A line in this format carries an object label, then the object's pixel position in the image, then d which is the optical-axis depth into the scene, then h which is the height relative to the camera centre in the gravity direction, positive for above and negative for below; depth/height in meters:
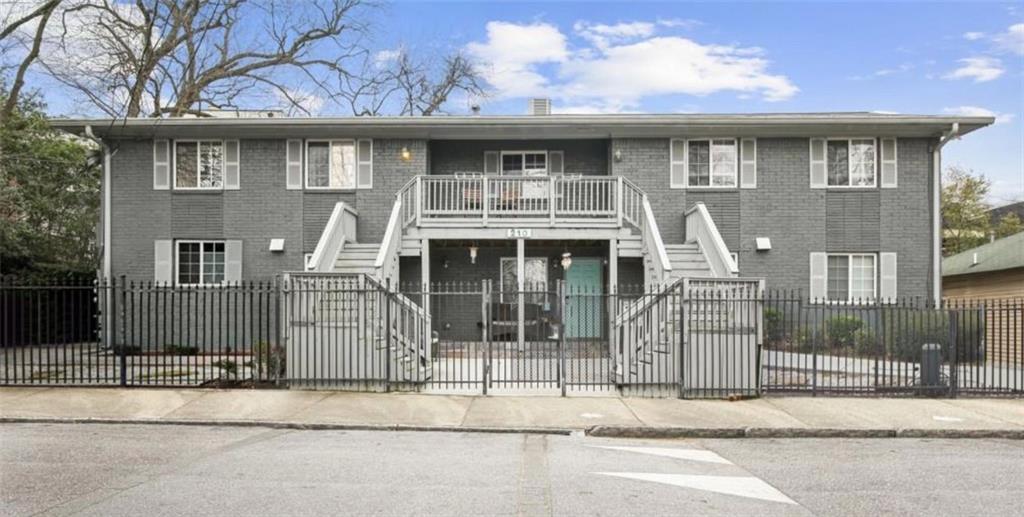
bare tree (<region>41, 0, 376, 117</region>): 22.73 +7.23
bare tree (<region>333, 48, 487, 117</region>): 36.66 +8.14
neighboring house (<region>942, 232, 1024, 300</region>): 19.95 -0.33
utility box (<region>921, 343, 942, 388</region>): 12.30 -1.70
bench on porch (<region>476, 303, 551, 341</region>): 18.92 -1.51
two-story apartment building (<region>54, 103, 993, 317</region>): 18.58 +1.66
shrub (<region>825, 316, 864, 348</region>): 16.05 -1.53
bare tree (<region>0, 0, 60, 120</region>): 19.22 +5.90
